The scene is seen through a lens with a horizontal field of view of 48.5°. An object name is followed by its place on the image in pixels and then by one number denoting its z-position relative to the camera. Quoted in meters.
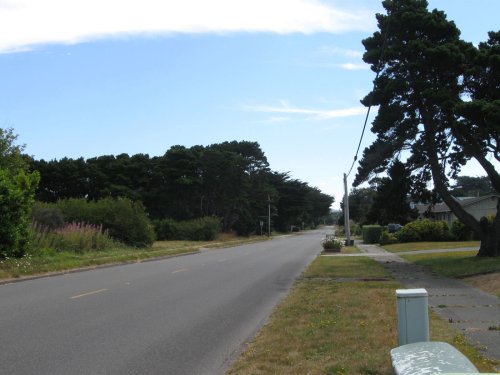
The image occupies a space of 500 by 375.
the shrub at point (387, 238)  49.03
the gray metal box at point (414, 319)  6.16
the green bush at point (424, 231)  46.59
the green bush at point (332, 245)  38.88
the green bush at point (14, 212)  21.52
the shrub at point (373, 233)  53.89
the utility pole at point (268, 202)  93.07
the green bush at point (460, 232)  45.28
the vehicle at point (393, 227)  64.31
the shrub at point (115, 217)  37.31
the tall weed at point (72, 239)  26.70
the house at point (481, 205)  55.91
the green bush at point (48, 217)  32.28
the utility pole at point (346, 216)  45.19
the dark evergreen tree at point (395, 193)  26.06
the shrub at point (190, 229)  65.38
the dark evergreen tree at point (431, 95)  21.75
